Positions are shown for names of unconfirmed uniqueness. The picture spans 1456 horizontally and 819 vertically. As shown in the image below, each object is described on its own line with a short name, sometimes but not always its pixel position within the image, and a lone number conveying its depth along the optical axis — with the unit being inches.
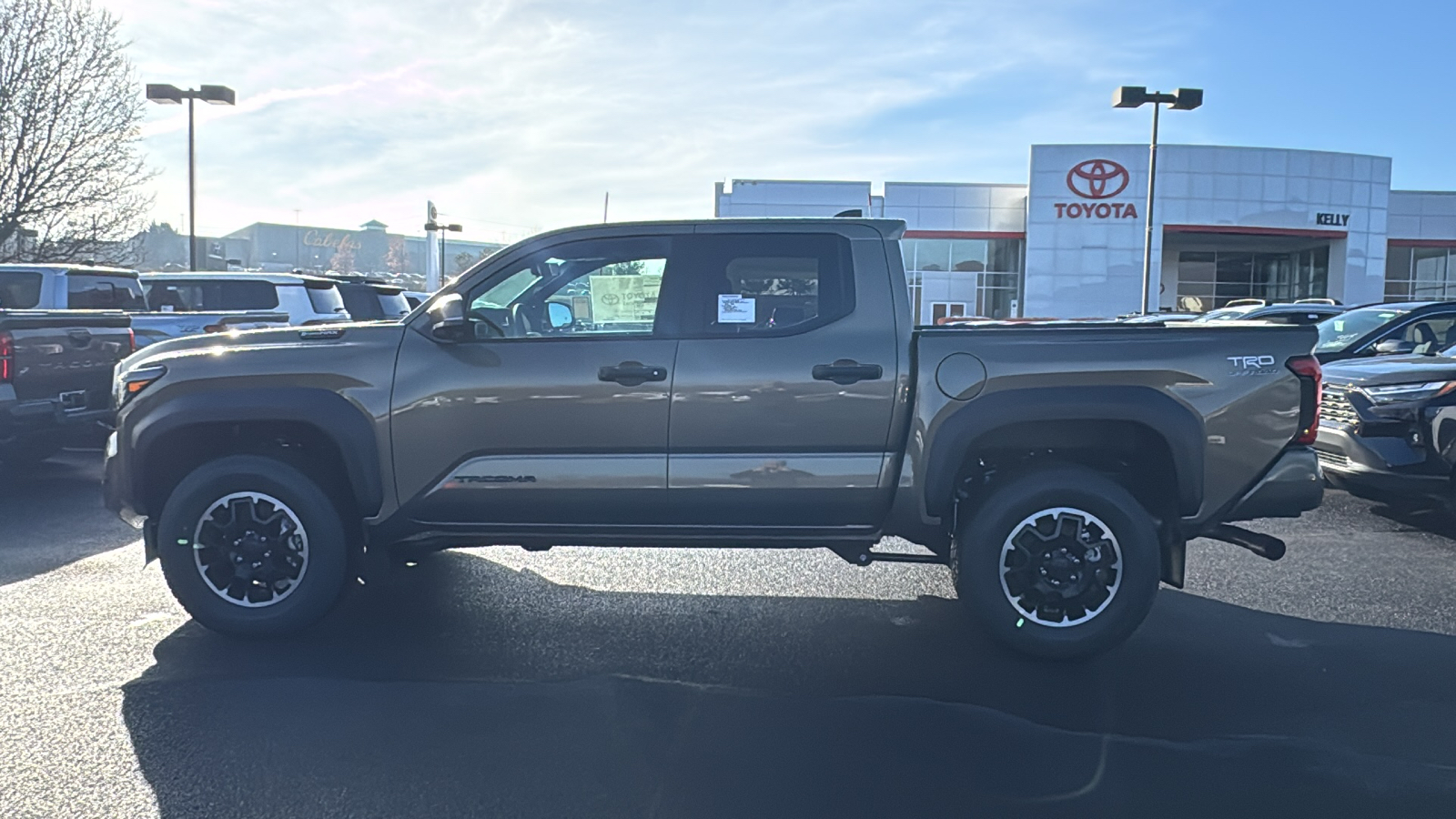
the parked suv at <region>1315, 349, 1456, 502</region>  271.6
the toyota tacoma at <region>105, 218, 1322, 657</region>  179.0
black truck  309.4
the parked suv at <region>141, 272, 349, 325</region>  539.5
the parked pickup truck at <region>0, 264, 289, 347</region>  418.6
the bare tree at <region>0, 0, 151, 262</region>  884.0
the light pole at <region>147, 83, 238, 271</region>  869.8
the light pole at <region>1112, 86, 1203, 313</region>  910.4
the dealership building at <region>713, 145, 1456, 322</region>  1523.1
